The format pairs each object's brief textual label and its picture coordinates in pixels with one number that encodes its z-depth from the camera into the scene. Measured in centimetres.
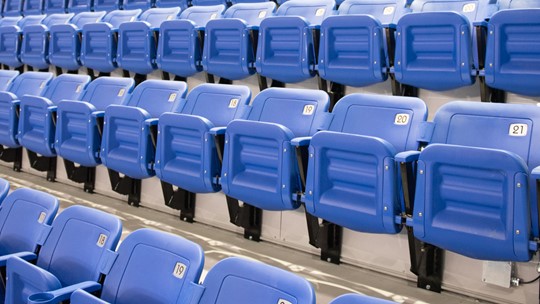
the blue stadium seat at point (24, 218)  406
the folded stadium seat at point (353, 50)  490
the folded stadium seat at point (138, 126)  511
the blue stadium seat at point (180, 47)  579
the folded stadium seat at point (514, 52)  436
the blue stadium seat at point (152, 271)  342
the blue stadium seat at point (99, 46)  639
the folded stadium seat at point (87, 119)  546
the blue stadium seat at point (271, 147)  441
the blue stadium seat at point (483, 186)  371
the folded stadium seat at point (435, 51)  458
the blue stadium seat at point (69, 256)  365
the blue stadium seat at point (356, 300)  295
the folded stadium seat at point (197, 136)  476
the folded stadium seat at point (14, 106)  607
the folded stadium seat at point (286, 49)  520
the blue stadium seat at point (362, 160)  405
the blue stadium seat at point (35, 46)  702
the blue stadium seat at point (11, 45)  742
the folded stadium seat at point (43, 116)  577
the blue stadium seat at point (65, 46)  667
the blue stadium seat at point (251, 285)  312
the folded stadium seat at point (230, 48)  550
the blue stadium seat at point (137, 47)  610
